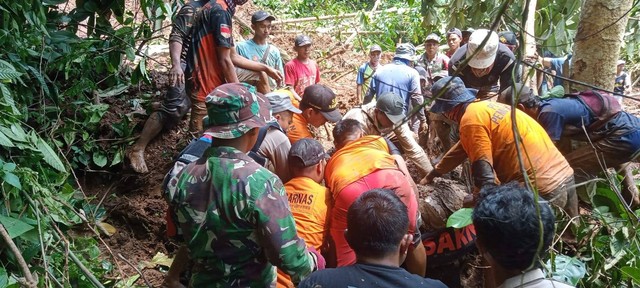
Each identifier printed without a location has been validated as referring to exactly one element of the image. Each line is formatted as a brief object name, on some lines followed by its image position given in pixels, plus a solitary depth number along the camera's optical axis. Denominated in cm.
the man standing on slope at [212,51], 455
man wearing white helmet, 504
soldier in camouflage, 238
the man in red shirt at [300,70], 726
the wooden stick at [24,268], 198
